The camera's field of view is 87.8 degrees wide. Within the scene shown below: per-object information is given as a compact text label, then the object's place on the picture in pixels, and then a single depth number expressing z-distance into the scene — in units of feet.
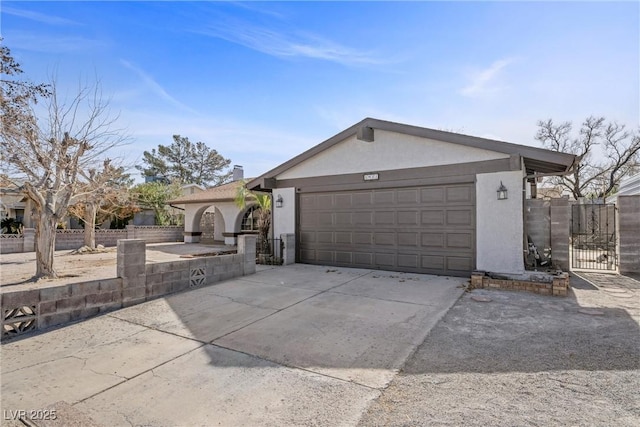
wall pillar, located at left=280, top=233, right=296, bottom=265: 34.01
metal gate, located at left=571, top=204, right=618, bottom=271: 33.94
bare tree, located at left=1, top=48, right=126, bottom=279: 24.82
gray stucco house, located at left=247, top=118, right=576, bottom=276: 24.41
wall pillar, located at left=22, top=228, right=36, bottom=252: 49.96
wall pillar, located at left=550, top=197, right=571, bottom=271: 26.94
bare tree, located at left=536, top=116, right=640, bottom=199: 77.20
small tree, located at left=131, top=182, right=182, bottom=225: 73.17
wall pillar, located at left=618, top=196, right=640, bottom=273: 26.58
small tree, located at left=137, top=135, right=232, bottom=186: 113.50
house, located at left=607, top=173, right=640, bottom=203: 39.98
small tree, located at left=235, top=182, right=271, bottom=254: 39.64
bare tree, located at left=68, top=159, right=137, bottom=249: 30.48
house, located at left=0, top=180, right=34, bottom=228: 70.90
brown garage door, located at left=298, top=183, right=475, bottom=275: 26.30
